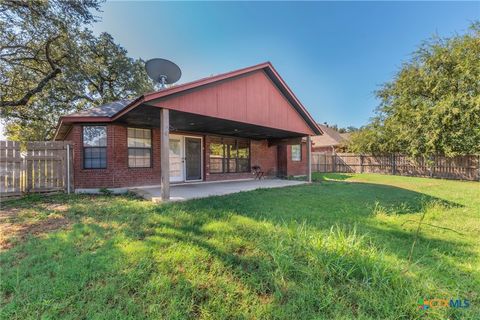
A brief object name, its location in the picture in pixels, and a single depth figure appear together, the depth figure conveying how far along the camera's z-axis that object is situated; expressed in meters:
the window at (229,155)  10.96
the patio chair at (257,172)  12.27
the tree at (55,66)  8.32
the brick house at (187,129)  6.22
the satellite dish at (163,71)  7.18
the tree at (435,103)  12.98
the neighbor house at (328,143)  25.38
